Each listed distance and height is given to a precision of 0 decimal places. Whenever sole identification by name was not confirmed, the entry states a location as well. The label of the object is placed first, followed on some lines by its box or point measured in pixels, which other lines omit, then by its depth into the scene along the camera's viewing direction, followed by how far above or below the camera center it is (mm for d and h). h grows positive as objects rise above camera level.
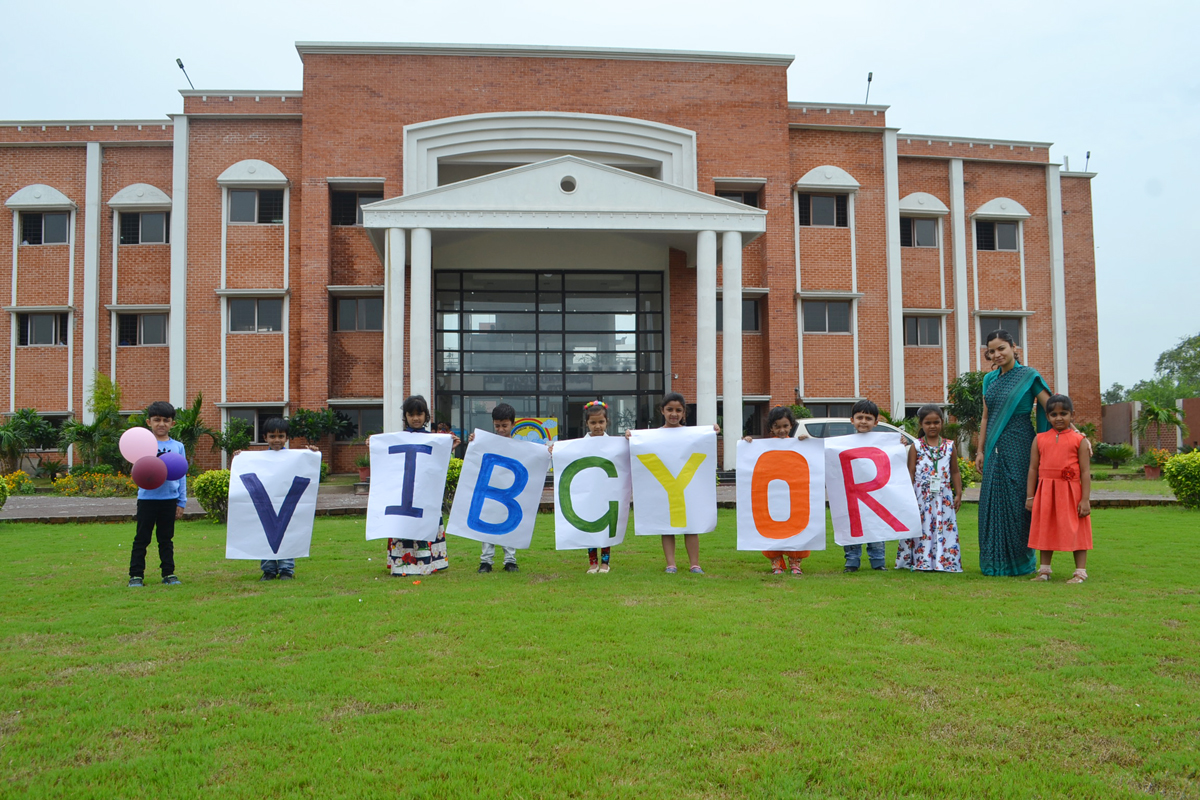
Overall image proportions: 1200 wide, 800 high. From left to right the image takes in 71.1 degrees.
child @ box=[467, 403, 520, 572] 7863 -1153
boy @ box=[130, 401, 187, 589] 7281 -719
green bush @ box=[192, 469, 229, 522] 12531 -928
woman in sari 7598 -405
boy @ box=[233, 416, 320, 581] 7602 -1191
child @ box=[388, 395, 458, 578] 7613 -1132
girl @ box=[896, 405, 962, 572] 7941 -742
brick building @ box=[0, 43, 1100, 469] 22828 +5059
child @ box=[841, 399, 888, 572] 7969 -1188
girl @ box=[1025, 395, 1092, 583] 7117 -615
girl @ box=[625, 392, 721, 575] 7703 -5
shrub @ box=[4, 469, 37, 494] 18594 -1188
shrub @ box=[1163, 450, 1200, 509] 13477 -927
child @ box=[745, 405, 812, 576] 7773 -82
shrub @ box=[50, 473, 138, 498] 18766 -1260
